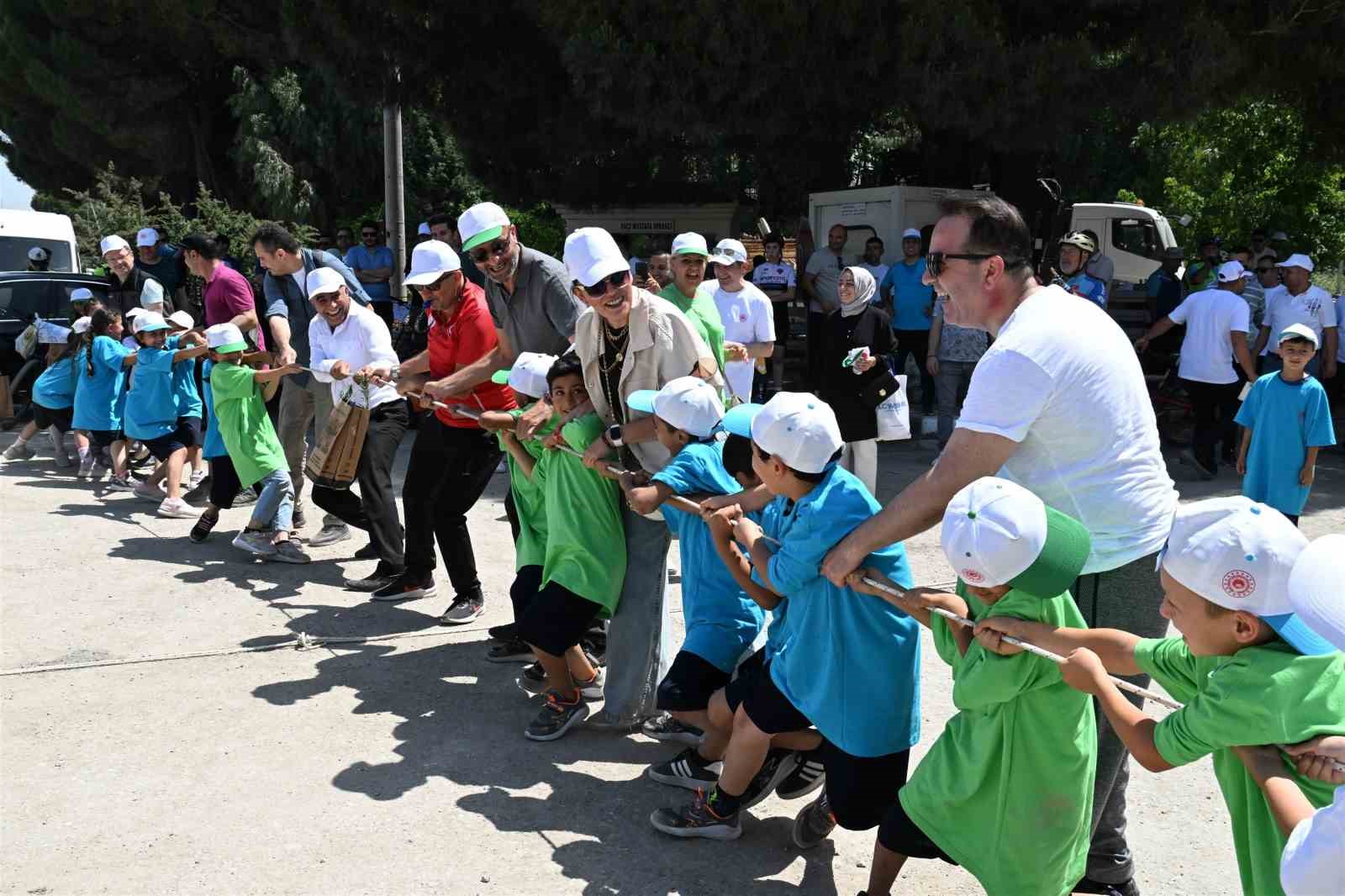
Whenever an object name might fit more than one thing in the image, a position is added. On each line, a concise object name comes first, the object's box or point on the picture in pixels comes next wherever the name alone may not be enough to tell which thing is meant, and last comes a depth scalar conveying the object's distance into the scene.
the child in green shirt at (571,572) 4.57
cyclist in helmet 9.27
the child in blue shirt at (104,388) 9.69
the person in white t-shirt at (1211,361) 9.88
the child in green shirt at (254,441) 7.35
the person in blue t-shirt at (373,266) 14.09
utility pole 15.34
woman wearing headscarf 7.45
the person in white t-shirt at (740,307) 8.78
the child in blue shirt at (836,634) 3.41
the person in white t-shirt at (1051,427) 2.95
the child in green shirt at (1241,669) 2.29
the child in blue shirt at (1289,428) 6.81
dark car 12.78
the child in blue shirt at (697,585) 4.19
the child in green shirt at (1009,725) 2.75
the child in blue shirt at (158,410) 8.80
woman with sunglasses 4.55
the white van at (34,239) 14.98
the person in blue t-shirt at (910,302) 12.43
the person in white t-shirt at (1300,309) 11.20
